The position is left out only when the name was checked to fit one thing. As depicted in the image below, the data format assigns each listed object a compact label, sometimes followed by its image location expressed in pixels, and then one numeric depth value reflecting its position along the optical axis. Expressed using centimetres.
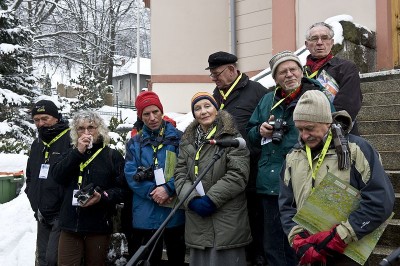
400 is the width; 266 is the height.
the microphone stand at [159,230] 257
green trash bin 969
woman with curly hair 425
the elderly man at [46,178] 453
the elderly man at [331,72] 393
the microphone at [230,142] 310
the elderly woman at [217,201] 364
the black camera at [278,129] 349
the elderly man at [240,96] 414
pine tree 1545
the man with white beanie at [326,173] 275
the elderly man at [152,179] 412
